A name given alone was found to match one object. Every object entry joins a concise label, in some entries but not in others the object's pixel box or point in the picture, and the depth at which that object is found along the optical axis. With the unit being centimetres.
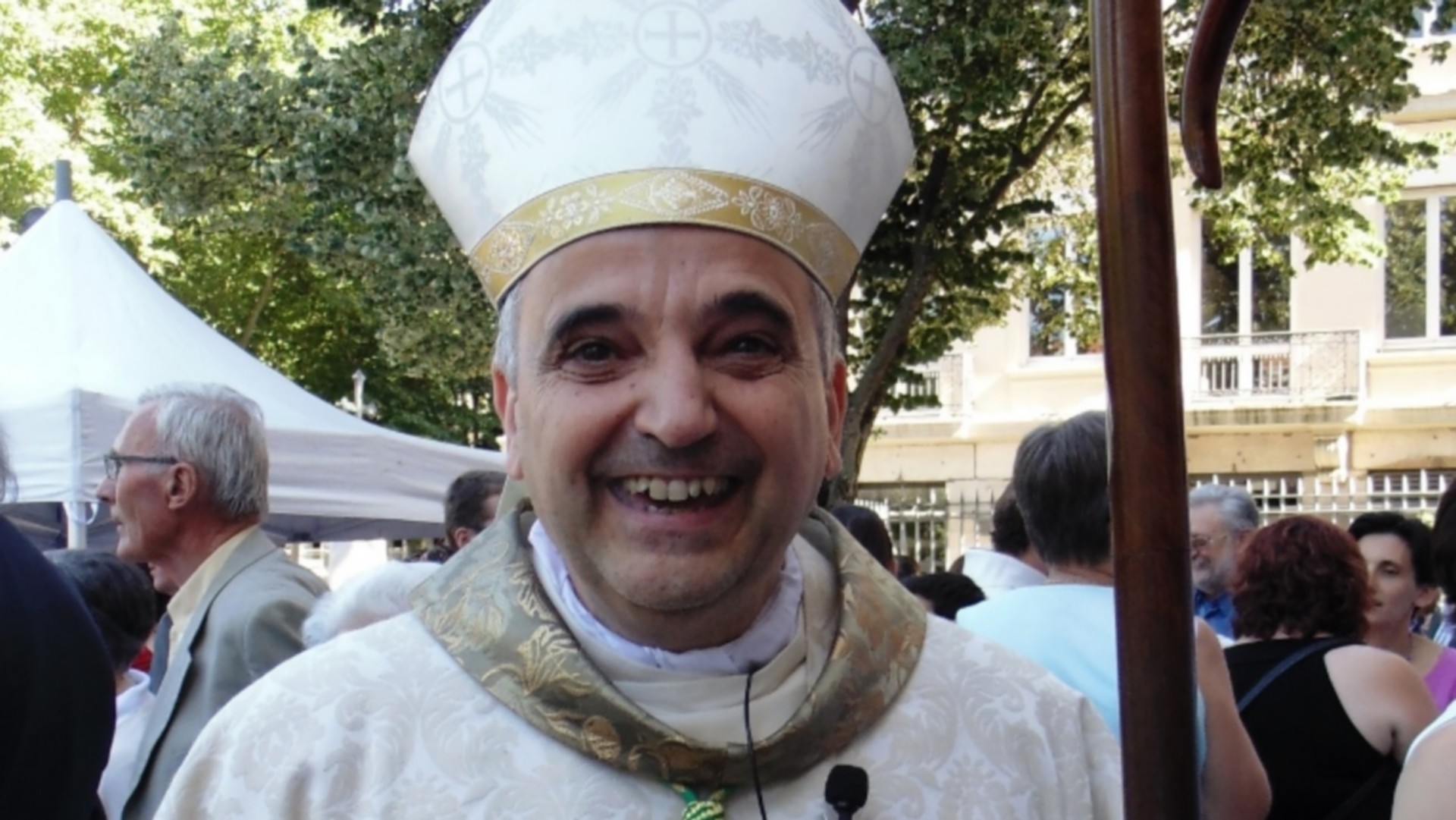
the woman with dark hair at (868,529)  559
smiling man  171
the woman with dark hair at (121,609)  391
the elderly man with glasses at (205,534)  346
